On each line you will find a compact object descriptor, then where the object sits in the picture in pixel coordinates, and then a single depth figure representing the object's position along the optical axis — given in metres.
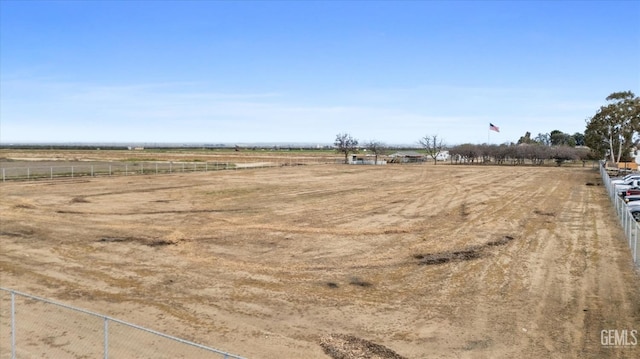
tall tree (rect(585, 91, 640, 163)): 86.88
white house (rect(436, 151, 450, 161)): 145.75
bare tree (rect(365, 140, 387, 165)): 130.15
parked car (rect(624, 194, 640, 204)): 32.29
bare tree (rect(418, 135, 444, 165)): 143.11
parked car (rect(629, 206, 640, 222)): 27.91
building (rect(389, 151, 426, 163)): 117.32
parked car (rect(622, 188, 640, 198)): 33.26
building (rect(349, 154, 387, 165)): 104.69
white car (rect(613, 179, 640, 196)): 37.44
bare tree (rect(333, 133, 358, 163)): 130.76
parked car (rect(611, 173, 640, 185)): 39.65
